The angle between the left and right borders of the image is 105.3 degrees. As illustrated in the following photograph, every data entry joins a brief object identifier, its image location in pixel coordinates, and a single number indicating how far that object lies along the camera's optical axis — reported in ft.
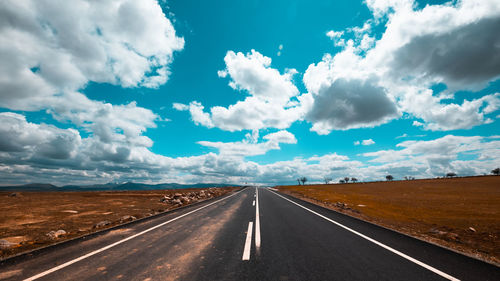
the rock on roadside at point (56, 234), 24.34
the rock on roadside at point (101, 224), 30.02
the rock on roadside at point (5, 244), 20.02
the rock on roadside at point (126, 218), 34.51
